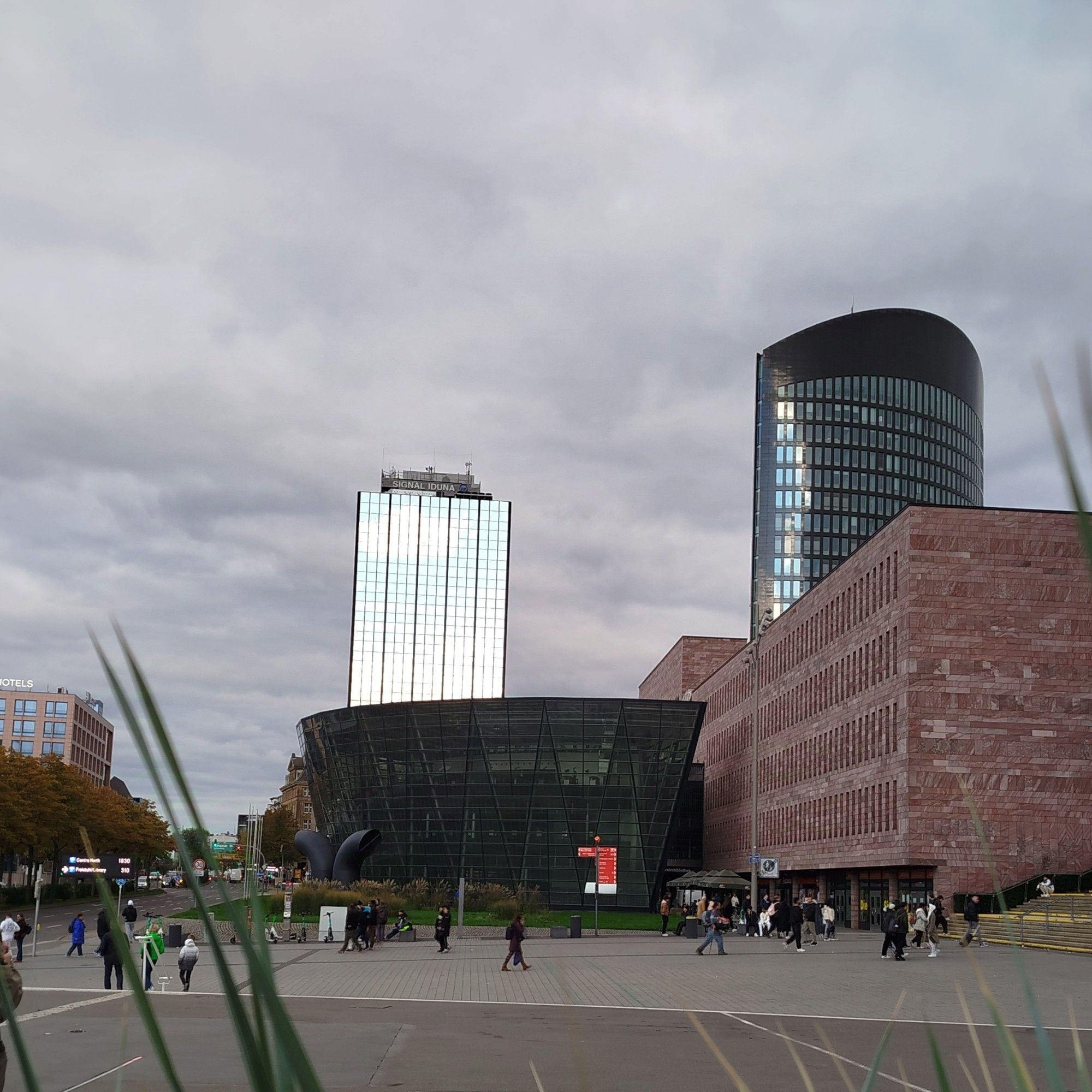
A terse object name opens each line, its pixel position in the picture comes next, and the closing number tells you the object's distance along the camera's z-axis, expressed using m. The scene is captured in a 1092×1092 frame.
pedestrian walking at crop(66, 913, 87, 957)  40.09
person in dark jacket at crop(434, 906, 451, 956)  43.47
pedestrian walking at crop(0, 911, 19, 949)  36.25
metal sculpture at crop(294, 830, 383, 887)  69.00
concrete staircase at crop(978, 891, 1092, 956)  44.28
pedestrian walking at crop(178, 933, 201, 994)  28.16
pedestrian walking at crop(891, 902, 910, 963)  38.66
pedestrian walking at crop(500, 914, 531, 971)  35.12
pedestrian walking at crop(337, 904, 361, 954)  43.88
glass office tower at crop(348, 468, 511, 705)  199.38
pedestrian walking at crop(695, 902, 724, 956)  42.22
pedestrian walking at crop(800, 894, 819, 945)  46.68
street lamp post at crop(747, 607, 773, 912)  58.58
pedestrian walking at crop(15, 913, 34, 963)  37.12
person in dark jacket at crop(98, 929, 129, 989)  26.53
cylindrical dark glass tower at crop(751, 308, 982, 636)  156.62
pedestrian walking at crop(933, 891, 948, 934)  50.44
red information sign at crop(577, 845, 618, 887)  64.12
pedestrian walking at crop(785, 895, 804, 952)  44.09
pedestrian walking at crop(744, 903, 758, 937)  59.06
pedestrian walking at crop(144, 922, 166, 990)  24.85
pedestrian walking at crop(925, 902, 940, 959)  40.47
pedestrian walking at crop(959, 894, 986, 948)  34.12
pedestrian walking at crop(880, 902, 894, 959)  39.12
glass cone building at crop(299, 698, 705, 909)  86.69
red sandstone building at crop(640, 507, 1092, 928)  56.03
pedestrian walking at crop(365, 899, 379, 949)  45.81
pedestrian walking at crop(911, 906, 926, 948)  41.69
